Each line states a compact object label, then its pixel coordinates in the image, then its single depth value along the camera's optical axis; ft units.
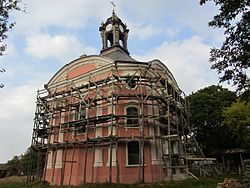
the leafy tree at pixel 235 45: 29.63
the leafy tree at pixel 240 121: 85.35
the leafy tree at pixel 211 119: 105.81
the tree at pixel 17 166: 144.05
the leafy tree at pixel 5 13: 33.22
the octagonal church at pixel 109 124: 57.62
